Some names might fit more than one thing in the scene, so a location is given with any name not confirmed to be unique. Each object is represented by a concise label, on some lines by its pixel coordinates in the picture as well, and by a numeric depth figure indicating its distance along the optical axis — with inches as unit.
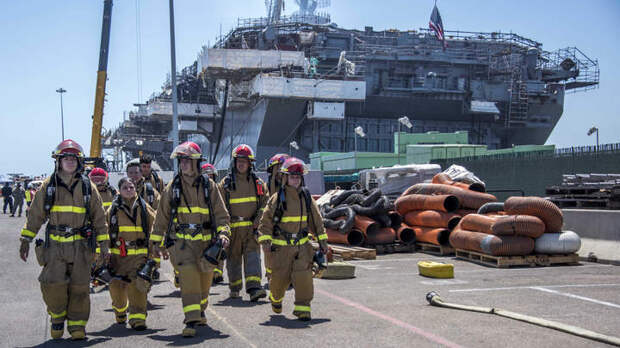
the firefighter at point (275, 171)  370.0
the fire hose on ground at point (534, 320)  223.6
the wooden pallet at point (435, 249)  545.0
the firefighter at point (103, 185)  372.7
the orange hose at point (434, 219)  550.0
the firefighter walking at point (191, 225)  249.9
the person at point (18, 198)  1272.1
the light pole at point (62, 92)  2575.1
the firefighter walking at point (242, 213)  336.8
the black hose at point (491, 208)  512.6
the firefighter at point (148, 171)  418.2
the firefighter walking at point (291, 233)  279.1
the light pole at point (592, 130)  1001.5
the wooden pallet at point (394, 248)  563.2
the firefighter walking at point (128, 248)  259.9
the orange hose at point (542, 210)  470.3
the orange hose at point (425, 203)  555.5
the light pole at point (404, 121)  1269.7
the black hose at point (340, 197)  620.0
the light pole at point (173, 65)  904.3
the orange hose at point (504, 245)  461.4
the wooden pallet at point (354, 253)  514.3
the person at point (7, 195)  1309.1
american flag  1827.9
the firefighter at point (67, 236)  239.1
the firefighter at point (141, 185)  357.1
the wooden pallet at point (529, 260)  458.3
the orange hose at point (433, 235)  546.3
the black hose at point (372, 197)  573.0
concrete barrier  477.7
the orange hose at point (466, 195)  558.9
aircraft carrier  1852.9
